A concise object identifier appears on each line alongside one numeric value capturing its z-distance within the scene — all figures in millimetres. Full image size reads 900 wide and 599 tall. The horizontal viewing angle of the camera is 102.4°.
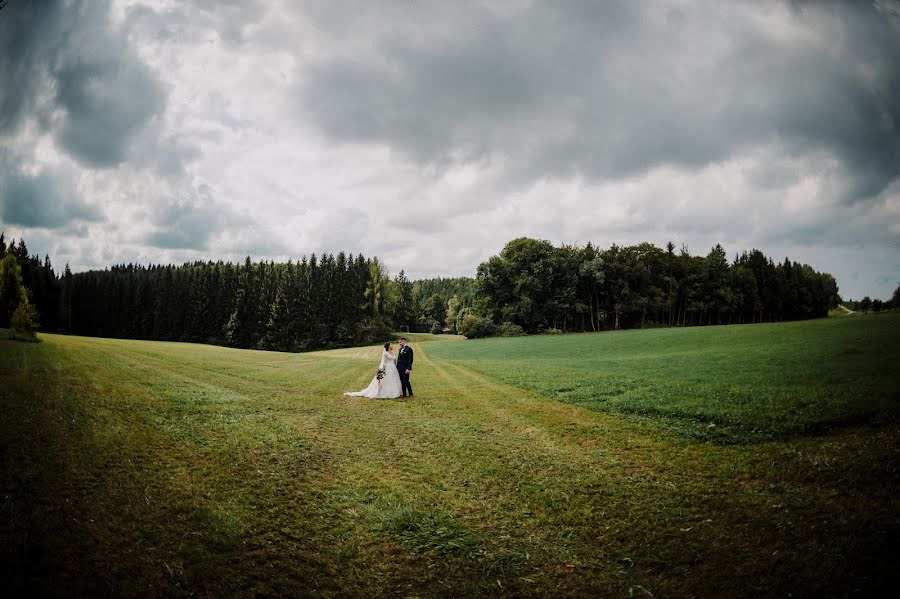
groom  17734
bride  17469
